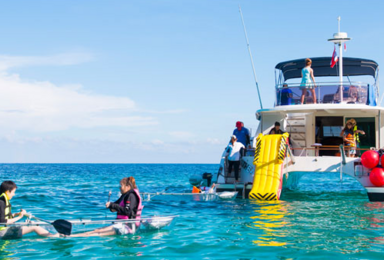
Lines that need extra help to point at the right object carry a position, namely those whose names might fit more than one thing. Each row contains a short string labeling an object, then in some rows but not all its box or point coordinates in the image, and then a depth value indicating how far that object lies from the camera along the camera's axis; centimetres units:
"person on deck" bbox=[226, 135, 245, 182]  1625
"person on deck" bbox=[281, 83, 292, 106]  1806
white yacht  1518
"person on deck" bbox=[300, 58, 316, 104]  1750
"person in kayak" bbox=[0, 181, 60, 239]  877
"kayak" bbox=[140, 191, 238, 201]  1555
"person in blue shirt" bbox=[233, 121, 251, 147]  1817
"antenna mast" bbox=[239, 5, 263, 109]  1980
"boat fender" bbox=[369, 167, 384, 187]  1438
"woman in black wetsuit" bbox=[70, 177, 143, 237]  933
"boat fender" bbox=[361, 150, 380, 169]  1461
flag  1858
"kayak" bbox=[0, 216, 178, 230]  920
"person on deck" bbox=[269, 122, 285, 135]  1662
